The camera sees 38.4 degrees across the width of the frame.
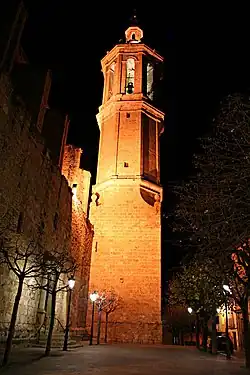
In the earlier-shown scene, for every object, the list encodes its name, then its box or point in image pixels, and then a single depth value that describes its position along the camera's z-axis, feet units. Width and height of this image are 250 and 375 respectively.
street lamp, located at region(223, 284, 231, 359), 43.56
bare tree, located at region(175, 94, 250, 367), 28.66
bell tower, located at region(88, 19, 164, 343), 78.28
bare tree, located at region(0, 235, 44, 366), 29.71
